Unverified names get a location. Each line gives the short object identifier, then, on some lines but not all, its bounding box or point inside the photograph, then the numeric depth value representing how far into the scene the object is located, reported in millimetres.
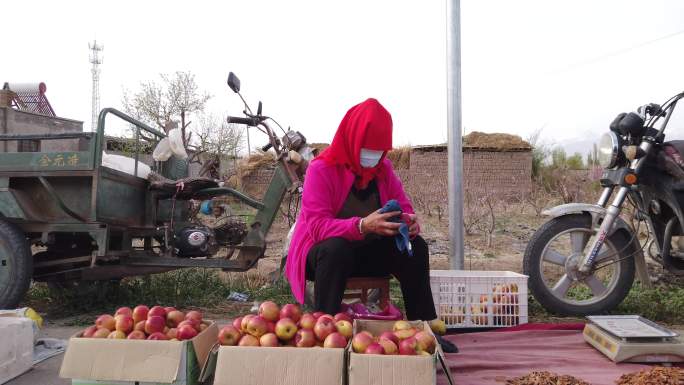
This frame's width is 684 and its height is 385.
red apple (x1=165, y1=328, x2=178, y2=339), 2139
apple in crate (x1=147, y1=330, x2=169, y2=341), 2067
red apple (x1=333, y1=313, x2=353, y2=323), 2258
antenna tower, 28058
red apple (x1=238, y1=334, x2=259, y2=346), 2049
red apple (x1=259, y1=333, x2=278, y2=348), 2059
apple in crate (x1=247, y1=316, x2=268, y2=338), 2131
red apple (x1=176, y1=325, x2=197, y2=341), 2119
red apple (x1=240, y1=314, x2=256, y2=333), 2160
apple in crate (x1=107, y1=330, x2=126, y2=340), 2071
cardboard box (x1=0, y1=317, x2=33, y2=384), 2594
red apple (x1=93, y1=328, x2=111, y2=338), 2092
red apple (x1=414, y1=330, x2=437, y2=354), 2006
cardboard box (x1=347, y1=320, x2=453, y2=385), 1793
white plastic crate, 3488
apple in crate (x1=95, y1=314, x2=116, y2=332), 2180
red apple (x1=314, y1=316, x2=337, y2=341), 2107
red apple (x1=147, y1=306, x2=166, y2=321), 2273
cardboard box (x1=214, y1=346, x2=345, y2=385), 1855
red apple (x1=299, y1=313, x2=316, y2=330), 2162
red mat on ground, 2607
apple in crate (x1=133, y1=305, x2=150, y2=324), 2256
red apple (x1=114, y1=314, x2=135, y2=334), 2168
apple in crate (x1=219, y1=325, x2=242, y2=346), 2111
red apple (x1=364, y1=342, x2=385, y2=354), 1894
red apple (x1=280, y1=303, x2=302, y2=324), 2299
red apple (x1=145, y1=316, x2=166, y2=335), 2154
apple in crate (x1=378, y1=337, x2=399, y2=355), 1953
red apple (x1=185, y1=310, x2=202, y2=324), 2332
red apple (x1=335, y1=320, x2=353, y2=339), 2146
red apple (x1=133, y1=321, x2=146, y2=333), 2170
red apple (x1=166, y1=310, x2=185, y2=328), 2348
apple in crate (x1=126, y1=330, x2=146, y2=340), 2066
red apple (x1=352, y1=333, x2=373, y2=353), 1954
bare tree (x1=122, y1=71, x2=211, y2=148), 19219
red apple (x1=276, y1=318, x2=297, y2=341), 2137
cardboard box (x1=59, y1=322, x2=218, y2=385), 1944
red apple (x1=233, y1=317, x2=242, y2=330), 2186
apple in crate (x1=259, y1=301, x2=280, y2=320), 2262
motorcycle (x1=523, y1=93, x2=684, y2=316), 3689
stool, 2912
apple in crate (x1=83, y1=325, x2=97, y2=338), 2090
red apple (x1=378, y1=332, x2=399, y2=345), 2037
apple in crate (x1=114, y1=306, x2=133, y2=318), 2275
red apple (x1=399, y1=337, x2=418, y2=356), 1956
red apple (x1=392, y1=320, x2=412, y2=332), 2240
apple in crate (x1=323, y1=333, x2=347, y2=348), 1994
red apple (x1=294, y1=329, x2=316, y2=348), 2059
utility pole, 4309
